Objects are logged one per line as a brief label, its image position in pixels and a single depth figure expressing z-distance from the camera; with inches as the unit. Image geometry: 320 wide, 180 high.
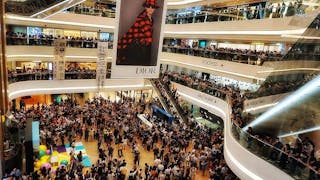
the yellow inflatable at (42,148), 593.0
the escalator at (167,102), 851.6
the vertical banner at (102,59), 689.8
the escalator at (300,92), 381.1
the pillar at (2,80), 474.3
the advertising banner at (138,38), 253.4
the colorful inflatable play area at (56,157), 552.7
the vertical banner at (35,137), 568.7
